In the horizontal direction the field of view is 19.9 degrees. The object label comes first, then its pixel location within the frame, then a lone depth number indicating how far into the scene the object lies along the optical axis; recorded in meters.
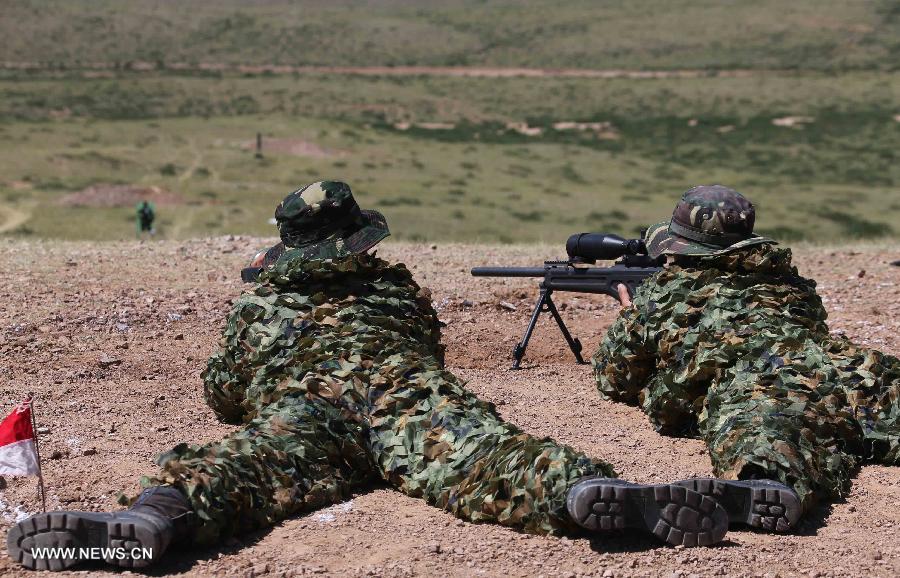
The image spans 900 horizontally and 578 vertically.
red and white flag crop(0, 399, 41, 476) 10.20
